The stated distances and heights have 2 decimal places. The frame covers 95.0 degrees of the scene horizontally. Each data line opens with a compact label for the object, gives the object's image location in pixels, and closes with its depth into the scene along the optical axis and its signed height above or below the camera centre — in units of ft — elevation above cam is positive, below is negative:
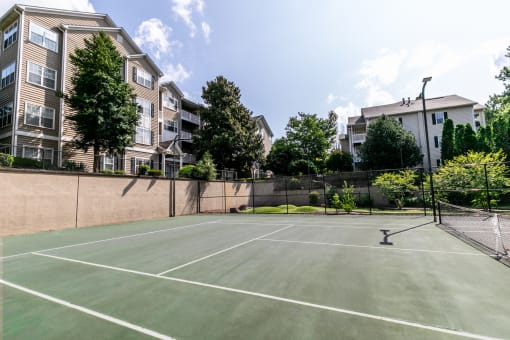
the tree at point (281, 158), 107.45 +11.76
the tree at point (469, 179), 46.85 +0.48
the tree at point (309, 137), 109.70 +22.25
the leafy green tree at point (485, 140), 80.18 +14.09
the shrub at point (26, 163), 38.88 +3.96
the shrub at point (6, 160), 32.32 +3.71
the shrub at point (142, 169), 53.57 +3.68
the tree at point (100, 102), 48.32 +17.66
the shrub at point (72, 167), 42.48 +3.56
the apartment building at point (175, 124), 79.77 +24.45
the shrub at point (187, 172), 65.41 +3.55
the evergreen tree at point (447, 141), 87.04 +15.35
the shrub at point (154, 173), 55.11 +2.85
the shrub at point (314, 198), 75.31 -4.82
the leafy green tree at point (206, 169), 66.33 +4.36
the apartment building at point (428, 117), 100.01 +29.62
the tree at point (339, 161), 106.32 +9.84
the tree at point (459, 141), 82.53 +14.43
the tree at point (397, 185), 60.54 -0.75
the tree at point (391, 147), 88.17 +13.33
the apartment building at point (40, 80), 49.52 +23.95
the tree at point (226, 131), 90.99 +21.20
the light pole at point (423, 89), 33.92 +14.49
